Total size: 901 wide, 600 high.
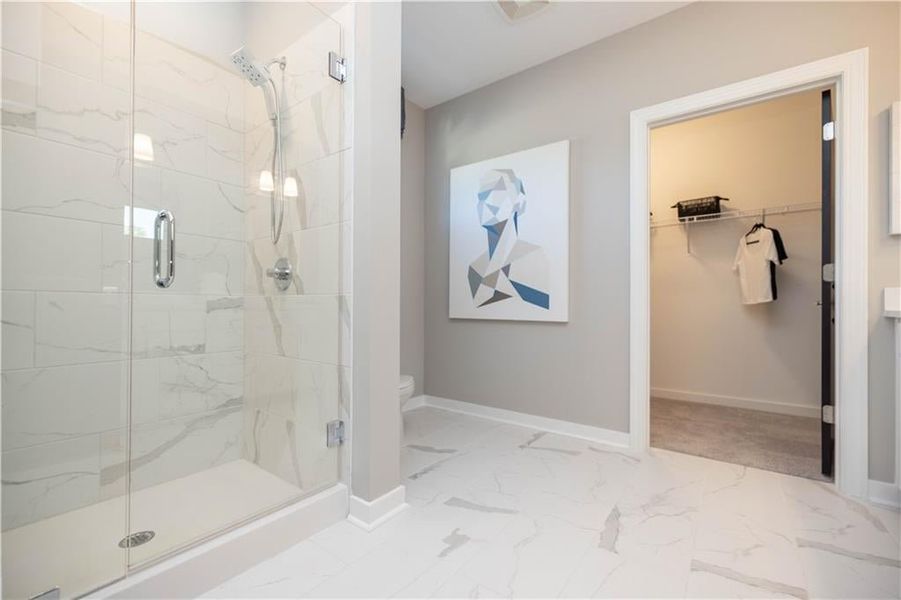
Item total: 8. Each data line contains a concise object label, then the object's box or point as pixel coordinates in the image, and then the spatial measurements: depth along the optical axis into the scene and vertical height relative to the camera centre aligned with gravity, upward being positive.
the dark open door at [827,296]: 1.93 +0.04
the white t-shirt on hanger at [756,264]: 3.15 +0.32
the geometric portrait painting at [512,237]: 2.64 +0.47
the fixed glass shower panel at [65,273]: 1.46 +0.10
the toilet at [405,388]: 2.17 -0.48
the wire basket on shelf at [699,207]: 3.41 +0.84
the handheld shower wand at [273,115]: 1.92 +0.90
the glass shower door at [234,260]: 1.72 +0.20
